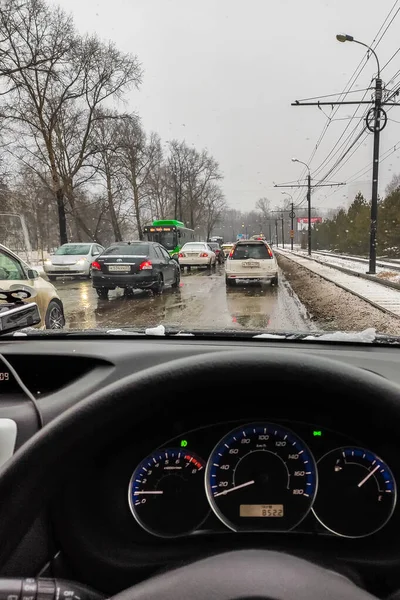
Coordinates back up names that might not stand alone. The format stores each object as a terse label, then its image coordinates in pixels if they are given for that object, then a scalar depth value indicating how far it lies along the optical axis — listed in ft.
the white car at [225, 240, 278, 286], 48.42
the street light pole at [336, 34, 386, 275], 55.72
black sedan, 41.81
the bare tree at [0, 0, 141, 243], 66.74
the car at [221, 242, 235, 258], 151.15
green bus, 107.96
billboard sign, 206.20
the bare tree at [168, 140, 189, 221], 179.42
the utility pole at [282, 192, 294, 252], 181.85
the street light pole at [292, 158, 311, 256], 138.92
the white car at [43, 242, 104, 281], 62.64
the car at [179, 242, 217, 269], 81.25
